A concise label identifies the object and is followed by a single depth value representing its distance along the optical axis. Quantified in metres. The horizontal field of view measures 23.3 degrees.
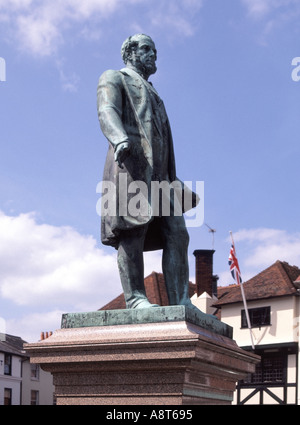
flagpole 36.78
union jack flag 36.94
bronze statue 6.31
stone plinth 5.50
